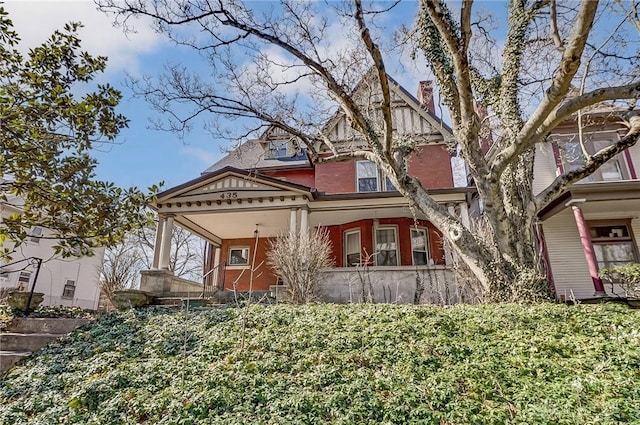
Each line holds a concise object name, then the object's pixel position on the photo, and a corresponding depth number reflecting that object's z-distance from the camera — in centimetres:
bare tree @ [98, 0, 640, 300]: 588
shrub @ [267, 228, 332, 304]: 810
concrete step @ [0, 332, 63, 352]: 650
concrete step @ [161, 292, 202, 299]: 940
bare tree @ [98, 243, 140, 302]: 1088
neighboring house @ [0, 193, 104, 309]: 1753
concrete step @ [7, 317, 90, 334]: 718
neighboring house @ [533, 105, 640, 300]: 1095
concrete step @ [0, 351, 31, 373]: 594
